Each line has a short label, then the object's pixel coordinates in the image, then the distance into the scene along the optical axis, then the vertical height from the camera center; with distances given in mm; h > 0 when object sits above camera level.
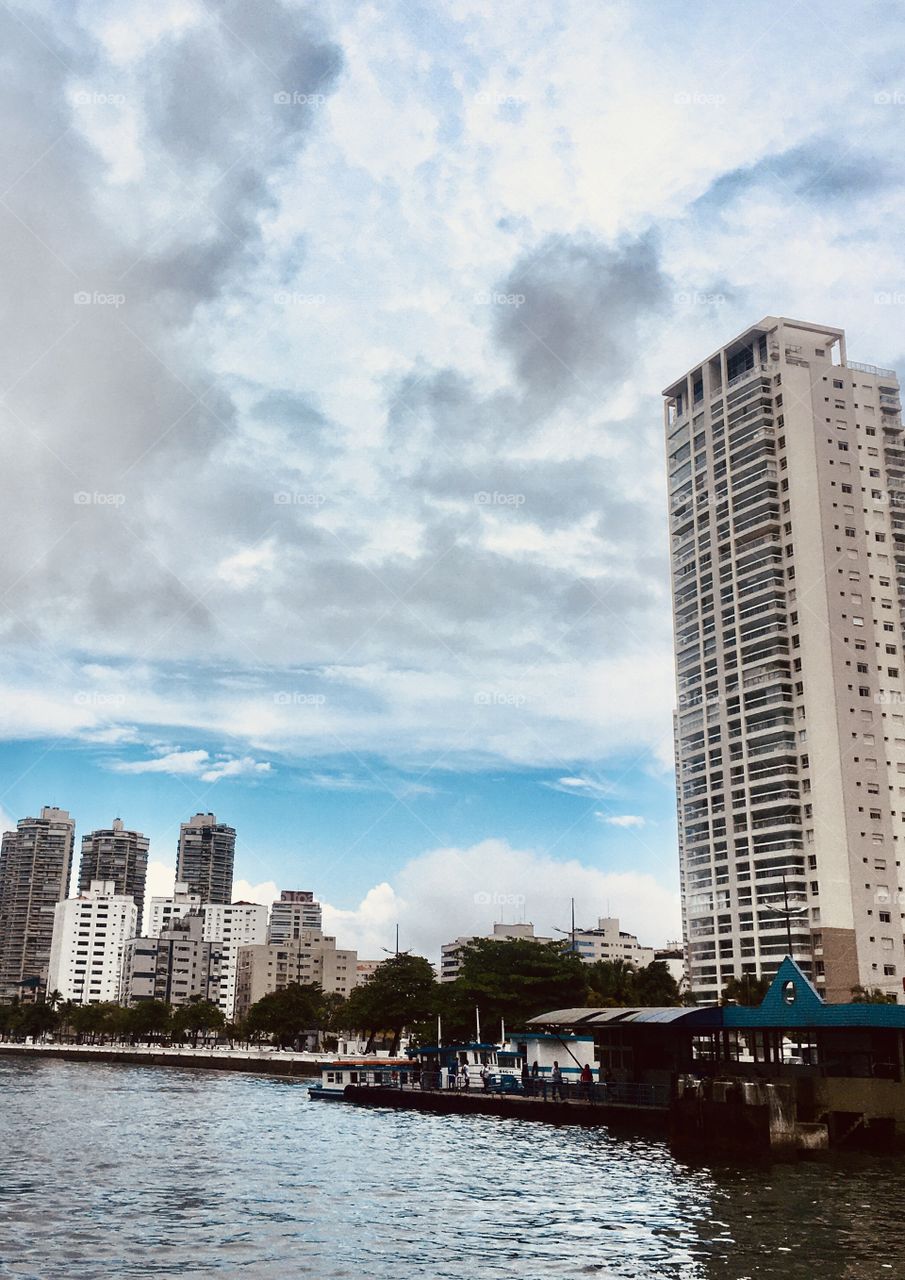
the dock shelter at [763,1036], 65500 -983
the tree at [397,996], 157375 +2642
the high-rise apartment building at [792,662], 146375 +45820
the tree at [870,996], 129250 +2656
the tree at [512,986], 128250 +3354
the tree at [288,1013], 191750 +452
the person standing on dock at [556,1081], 78625 -4019
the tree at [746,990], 139625 +3393
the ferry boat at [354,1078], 99000 -4954
